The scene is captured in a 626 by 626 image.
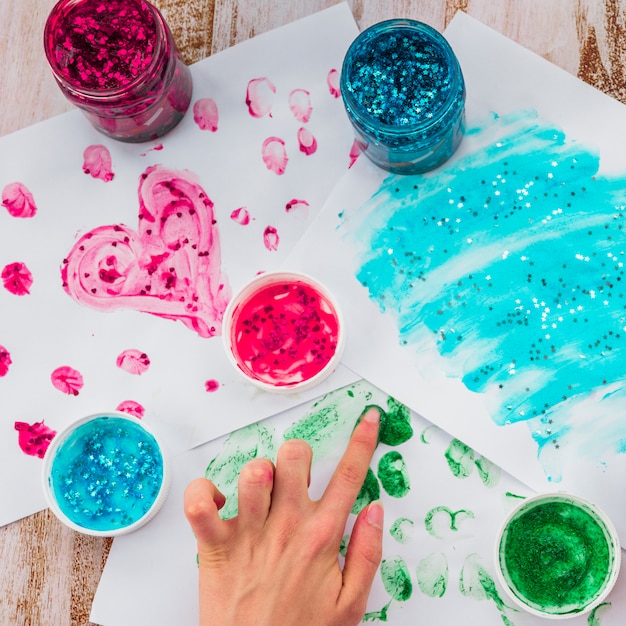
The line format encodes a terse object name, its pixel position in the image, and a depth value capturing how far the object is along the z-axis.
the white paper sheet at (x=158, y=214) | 0.54
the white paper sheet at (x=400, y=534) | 0.52
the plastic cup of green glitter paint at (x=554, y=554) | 0.51
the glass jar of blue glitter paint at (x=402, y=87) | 0.49
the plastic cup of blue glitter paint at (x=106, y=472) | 0.53
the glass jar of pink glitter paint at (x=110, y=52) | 0.51
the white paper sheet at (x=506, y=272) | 0.52
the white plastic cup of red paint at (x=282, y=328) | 0.53
